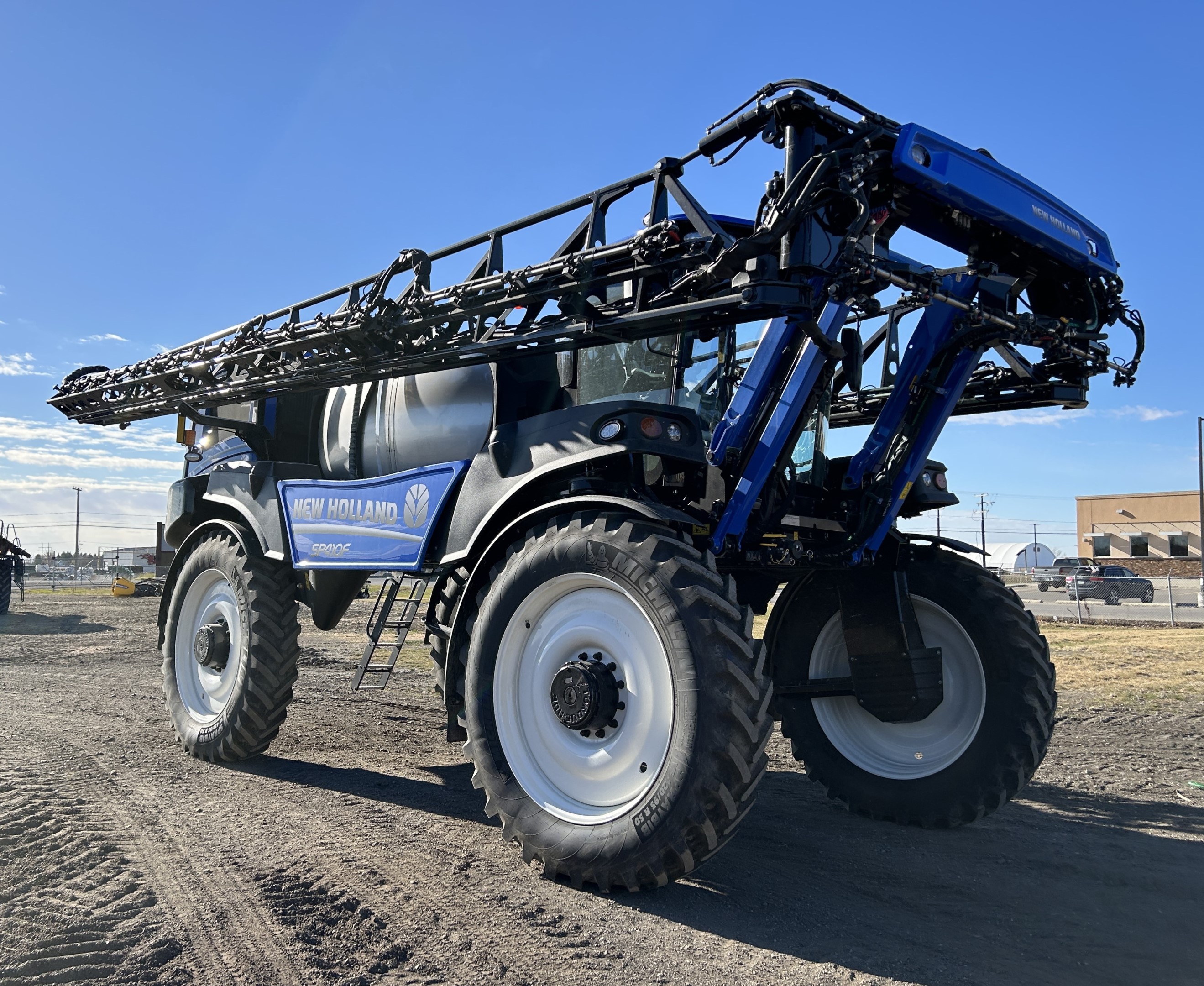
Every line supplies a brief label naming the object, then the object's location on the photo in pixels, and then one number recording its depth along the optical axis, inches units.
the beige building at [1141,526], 2172.7
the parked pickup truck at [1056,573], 1514.5
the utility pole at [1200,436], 1571.1
